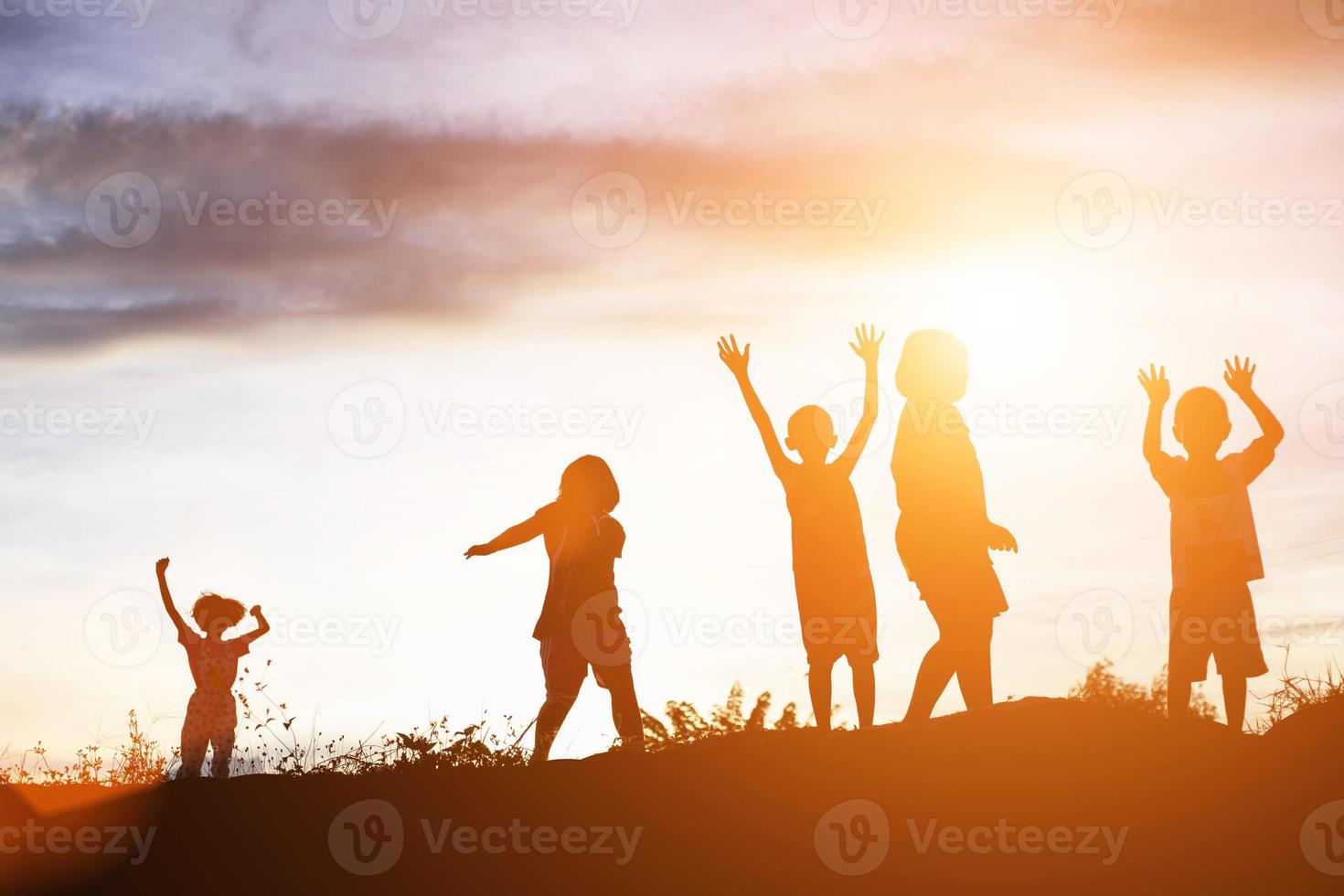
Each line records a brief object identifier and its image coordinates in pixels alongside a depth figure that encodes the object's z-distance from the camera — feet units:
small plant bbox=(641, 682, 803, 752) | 33.14
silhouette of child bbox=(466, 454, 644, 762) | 32.09
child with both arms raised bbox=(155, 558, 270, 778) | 35.99
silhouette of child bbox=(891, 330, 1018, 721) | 27.71
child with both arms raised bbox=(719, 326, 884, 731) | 29.94
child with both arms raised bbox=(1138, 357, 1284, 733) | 31.09
